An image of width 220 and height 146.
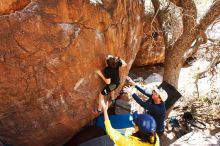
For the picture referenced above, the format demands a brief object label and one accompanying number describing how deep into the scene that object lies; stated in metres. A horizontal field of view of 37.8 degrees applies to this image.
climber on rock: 4.82
